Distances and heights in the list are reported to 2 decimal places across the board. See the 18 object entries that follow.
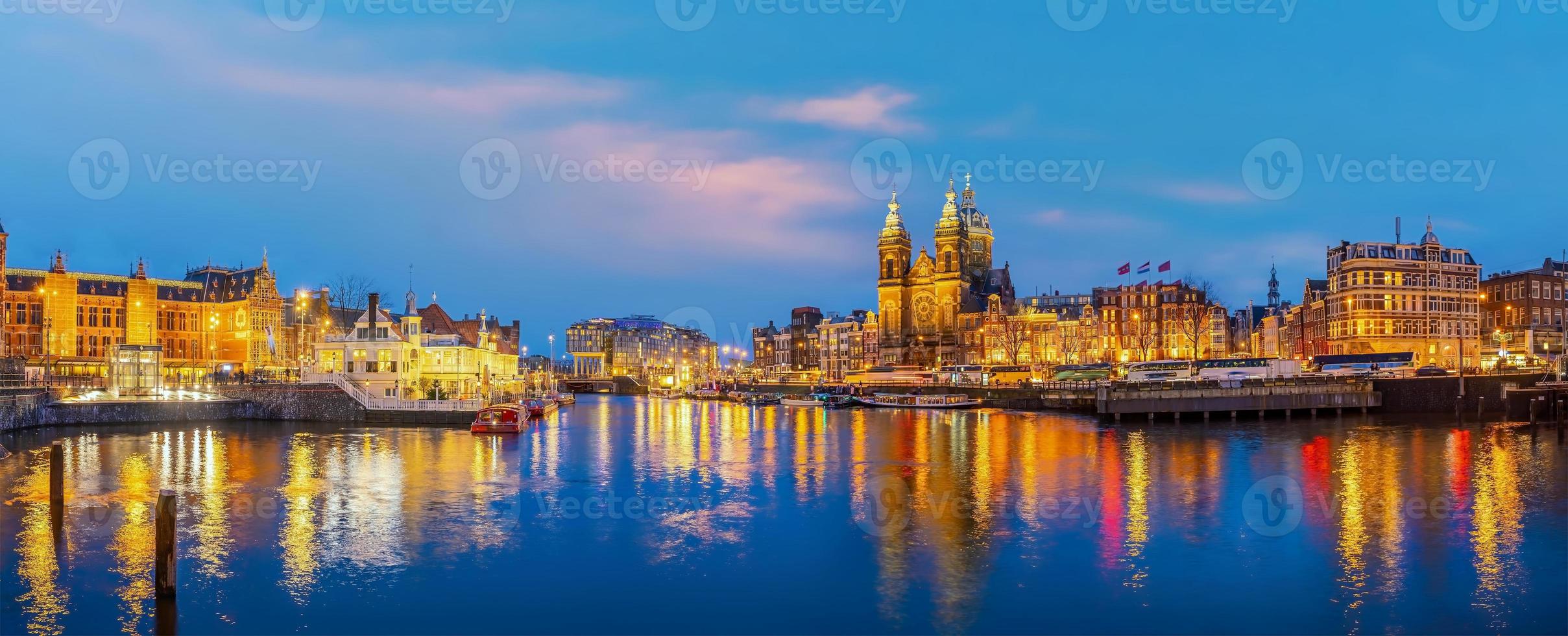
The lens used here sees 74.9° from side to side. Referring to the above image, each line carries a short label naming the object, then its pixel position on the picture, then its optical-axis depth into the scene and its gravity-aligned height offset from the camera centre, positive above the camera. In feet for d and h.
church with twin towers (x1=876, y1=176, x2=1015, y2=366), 575.79 +38.10
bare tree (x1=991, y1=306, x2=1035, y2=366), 508.12 +11.95
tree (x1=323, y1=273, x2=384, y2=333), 381.34 +23.20
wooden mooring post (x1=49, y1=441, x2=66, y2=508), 107.14 -11.59
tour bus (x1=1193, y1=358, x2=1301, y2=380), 331.16 -5.52
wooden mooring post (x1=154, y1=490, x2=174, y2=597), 69.37 -12.54
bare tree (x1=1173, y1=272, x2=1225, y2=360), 450.30 +16.09
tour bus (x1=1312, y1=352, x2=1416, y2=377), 321.17 -4.18
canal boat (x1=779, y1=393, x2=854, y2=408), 377.91 -16.63
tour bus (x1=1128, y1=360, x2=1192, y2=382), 358.43 -6.19
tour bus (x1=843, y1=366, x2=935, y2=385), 488.85 -9.73
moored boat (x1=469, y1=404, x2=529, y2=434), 220.84 -12.96
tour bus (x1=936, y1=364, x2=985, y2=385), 463.83 -9.00
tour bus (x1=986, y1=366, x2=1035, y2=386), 460.55 -9.40
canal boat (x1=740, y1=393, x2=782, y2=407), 404.98 -16.47
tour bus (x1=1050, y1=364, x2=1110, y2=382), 406.00 -7.57
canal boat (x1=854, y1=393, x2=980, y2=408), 352.69 -15.99
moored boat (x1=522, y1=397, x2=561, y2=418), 300.61 -14.74
